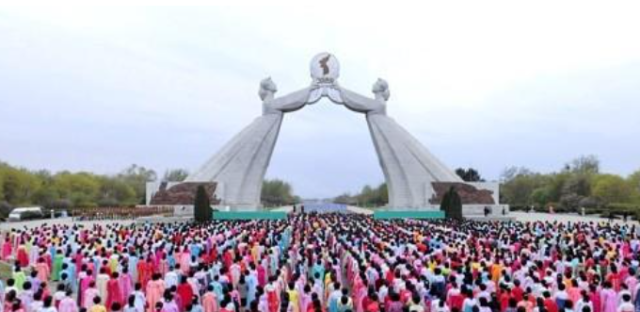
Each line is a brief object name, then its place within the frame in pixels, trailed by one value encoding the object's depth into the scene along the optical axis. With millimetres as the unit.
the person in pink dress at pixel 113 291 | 10724
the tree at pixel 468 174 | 59709
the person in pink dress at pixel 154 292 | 9977
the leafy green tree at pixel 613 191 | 49969
